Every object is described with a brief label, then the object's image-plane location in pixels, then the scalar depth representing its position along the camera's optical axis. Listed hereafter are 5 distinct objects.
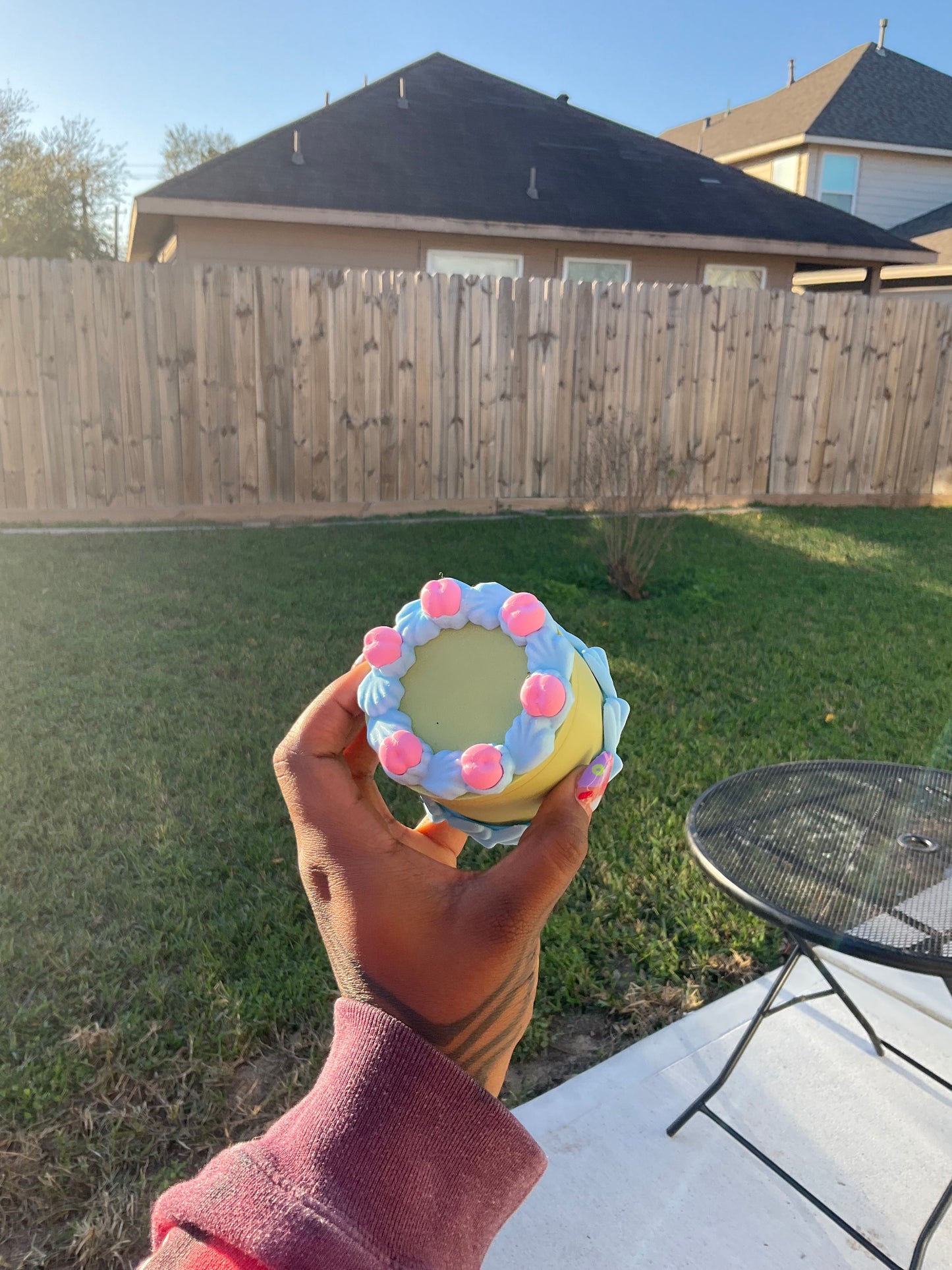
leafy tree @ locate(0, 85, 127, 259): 30.52
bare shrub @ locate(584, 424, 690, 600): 6.07
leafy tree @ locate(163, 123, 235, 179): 42.09
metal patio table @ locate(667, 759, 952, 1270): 1.58
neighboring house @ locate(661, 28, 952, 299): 21.52
